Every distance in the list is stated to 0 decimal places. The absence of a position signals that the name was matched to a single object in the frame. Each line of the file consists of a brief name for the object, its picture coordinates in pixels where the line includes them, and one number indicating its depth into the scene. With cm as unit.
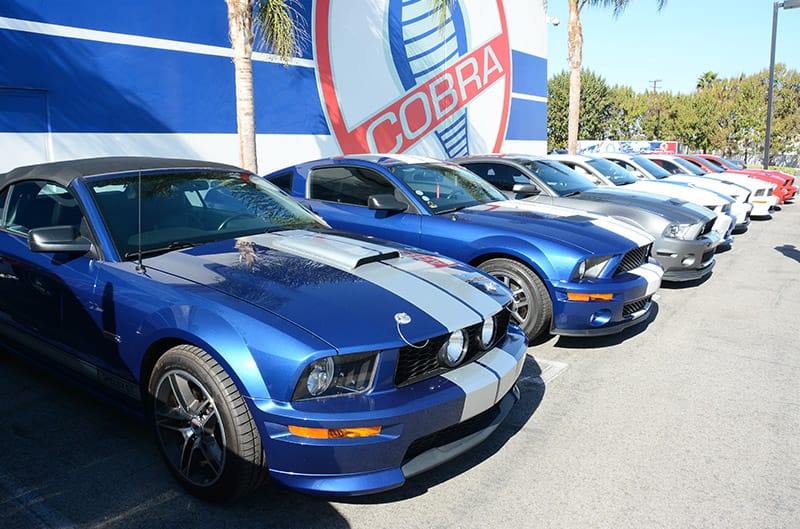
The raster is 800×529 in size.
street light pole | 2094
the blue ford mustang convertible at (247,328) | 252
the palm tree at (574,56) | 1712
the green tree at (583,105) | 4409
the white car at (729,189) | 1112
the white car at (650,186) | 914
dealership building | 826
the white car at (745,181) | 1348
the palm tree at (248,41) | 808
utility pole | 4812
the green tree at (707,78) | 5250
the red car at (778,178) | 1640
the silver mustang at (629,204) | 699
